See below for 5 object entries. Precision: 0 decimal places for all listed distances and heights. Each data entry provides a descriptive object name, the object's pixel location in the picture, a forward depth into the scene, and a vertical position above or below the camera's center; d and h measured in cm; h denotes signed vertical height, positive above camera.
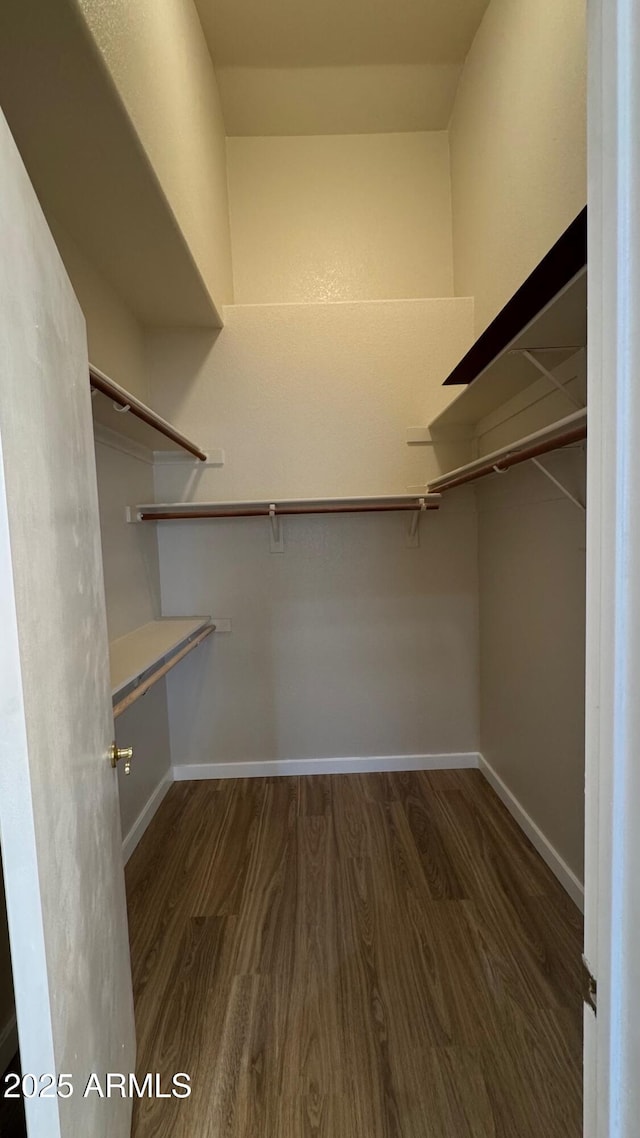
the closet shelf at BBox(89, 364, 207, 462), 133 +41
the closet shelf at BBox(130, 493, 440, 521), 224 +12
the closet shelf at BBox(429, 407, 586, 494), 122 +21
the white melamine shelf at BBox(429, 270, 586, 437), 118 +50
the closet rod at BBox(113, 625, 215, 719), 128 -42
